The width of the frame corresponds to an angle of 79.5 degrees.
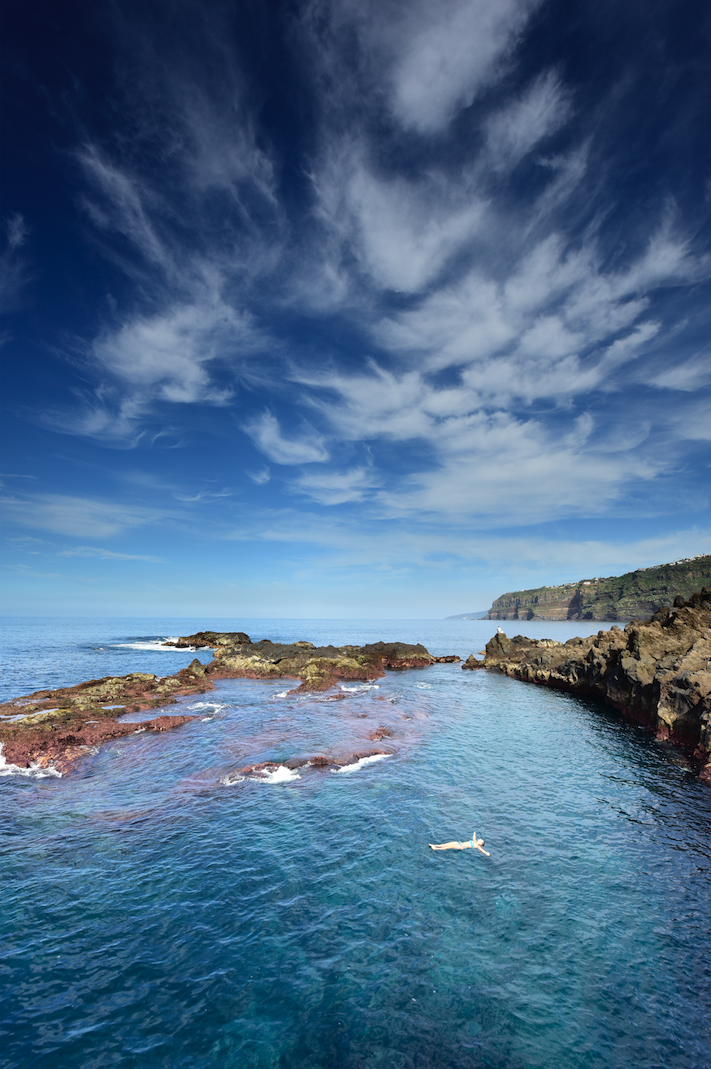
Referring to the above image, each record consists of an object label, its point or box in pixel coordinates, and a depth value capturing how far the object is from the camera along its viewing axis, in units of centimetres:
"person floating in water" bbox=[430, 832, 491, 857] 1805
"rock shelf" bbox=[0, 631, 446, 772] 2977
